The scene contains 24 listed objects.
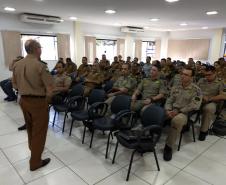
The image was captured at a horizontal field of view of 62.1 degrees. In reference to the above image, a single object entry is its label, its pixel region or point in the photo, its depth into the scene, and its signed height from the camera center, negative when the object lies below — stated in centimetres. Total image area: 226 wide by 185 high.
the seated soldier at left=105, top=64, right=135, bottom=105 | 373 -59
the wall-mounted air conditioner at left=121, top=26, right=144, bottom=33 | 851 +121
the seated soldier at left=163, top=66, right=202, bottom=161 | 249 -67
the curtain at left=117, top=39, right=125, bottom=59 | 914 +43
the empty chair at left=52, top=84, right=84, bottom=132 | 320 -84
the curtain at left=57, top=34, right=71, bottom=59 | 710 +36
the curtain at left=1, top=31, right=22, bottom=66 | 598 +28
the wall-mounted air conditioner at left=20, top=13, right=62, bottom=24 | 579 +112
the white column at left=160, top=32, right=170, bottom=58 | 1089 +61
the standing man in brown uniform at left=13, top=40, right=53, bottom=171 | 199 -40
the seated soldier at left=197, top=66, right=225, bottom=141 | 298 -63
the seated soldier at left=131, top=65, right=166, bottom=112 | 312 -60
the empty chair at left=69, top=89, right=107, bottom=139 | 283 -86
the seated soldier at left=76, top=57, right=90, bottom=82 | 541 -43
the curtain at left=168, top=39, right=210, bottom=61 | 957 +44
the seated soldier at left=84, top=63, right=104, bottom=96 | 430 -60
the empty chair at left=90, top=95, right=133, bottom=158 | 250 -88
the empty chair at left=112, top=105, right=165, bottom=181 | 206 -91
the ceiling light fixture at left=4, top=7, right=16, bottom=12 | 511 +122
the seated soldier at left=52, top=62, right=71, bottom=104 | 354 -60
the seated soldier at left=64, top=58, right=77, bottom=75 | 560 -37
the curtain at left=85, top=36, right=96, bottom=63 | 789 +30
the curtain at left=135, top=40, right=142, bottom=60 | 989 +43
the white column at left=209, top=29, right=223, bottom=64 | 891 +60
